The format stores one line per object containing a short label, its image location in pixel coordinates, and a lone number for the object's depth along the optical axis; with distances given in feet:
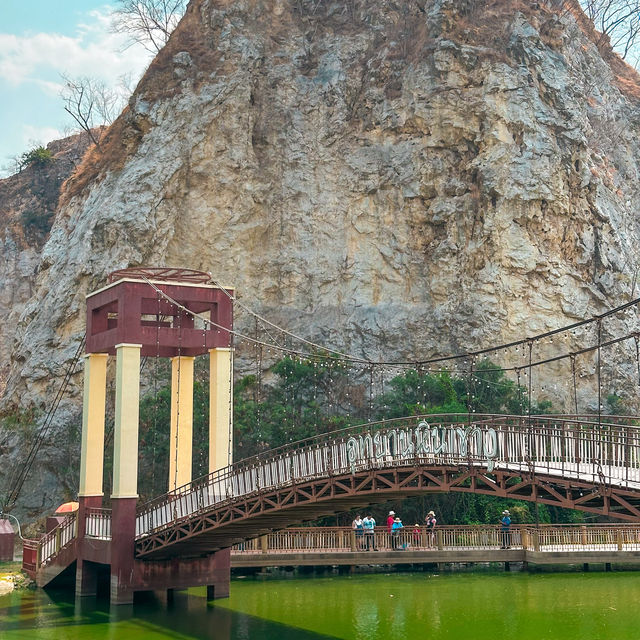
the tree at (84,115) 143.02
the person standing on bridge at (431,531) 84.99
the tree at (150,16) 142.41
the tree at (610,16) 142.92
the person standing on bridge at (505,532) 85.61
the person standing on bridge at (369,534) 83.45
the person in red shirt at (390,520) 86.01
